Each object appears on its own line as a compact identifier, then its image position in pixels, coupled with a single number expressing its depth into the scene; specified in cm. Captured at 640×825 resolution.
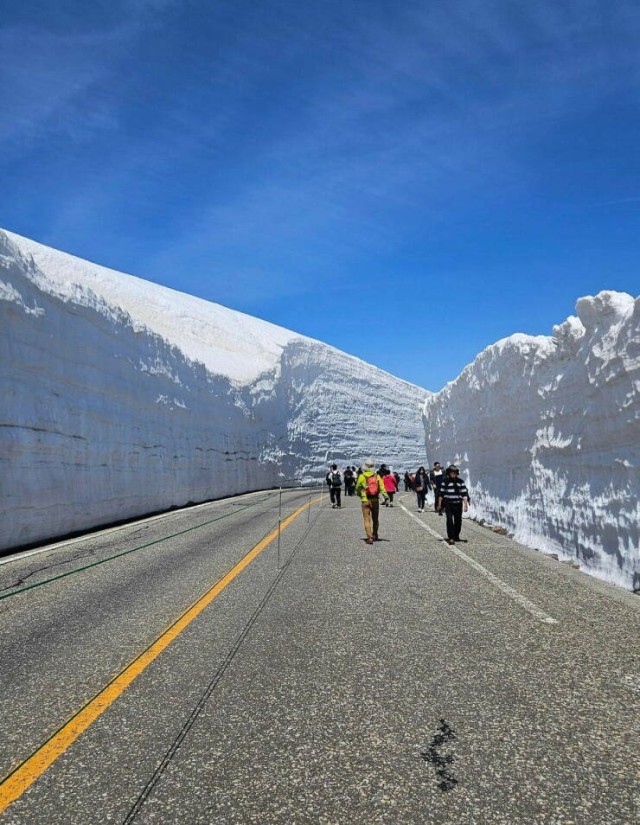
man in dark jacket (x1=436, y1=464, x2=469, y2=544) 1181
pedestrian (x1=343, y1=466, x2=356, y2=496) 3228
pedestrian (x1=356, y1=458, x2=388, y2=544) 1219
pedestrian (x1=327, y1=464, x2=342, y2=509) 2328
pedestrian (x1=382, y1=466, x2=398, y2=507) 2241
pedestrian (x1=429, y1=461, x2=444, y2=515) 1903
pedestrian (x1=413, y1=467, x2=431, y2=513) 2219
